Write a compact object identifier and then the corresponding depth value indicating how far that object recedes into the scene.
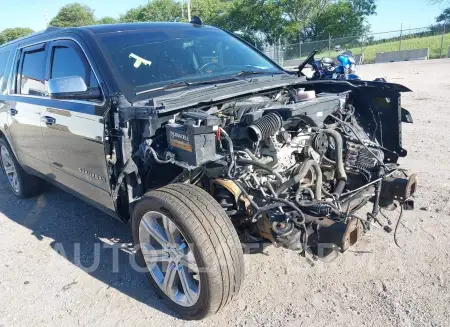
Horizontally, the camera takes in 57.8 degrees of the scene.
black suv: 2.71
